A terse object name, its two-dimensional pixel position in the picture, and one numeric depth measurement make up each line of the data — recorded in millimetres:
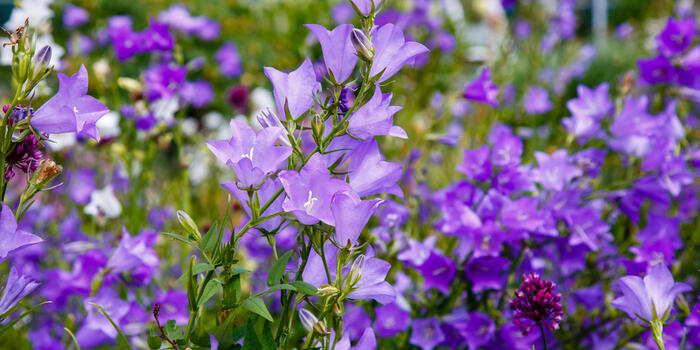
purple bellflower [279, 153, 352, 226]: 681
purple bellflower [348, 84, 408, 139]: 697
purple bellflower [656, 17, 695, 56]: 979
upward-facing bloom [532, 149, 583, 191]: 869
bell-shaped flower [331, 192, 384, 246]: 682
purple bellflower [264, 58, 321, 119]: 706
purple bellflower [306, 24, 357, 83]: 700
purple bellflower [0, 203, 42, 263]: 688
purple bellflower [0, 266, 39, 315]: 706
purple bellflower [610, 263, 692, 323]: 747
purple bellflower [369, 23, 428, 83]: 701
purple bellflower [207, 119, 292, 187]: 681
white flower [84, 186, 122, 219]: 1003
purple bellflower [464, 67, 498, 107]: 937
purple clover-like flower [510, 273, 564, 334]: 748
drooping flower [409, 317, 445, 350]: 846
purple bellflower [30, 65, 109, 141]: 697
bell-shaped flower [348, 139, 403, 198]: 706
